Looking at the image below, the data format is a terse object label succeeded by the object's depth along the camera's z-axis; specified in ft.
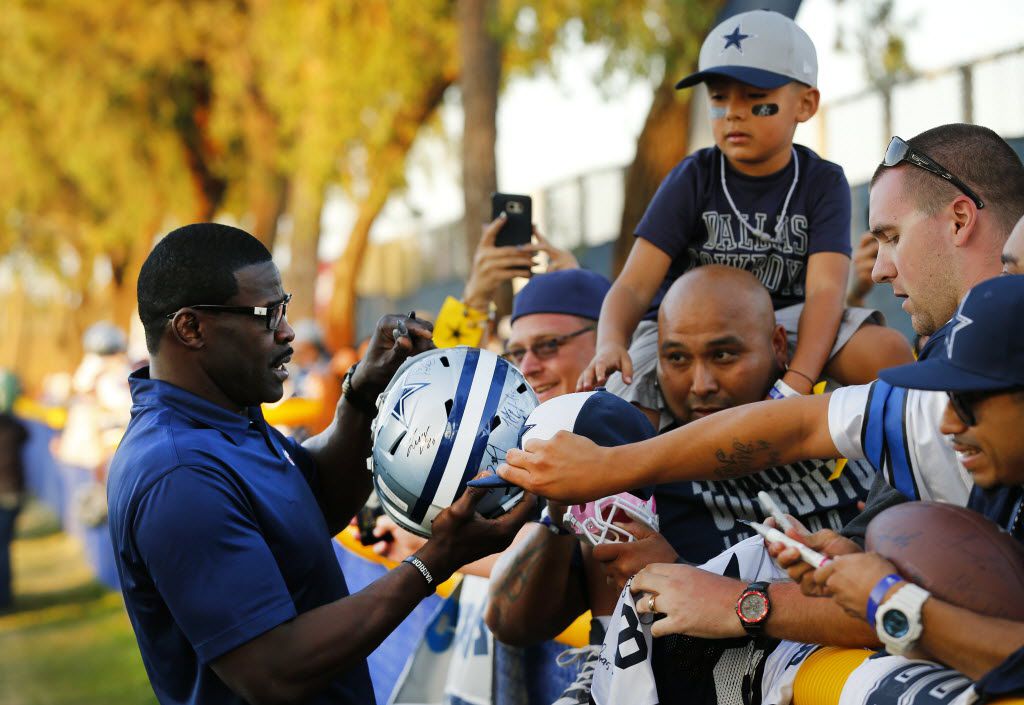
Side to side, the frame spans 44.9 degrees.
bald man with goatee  13.48
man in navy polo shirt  11.03
